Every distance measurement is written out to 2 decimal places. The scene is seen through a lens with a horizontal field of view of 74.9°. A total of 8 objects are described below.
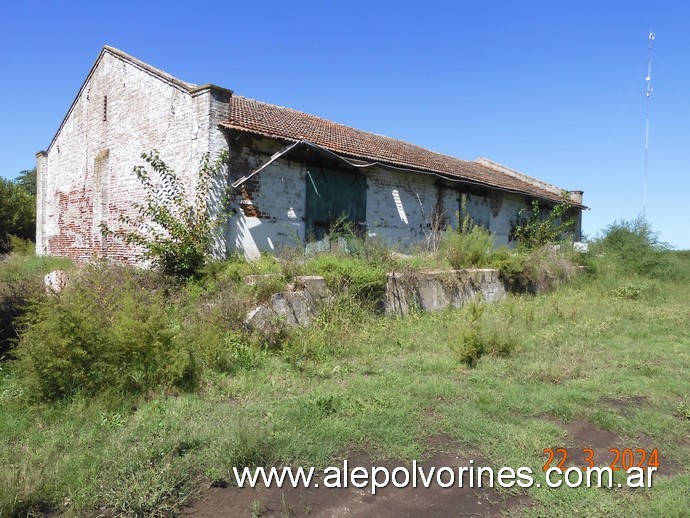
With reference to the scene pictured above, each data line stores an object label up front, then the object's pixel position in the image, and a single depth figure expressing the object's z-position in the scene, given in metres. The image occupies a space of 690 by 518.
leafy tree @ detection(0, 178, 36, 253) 20.20
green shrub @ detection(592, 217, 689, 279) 14.53
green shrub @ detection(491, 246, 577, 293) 11.35
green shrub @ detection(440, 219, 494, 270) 10.70
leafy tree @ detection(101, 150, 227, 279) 9.77
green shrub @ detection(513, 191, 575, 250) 16.33
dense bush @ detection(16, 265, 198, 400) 4.16
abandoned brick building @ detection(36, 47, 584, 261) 10.81
